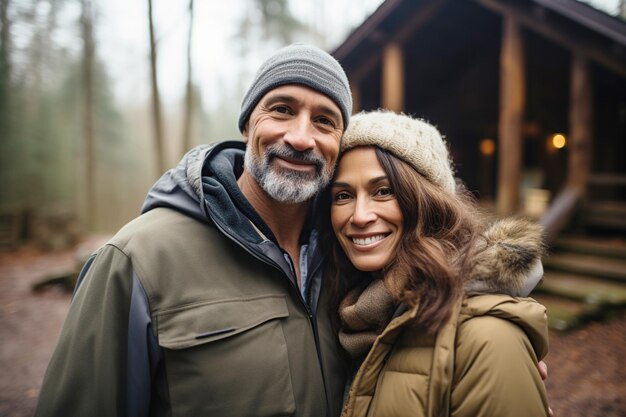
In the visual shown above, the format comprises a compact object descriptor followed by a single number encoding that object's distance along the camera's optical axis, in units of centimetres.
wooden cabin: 677
